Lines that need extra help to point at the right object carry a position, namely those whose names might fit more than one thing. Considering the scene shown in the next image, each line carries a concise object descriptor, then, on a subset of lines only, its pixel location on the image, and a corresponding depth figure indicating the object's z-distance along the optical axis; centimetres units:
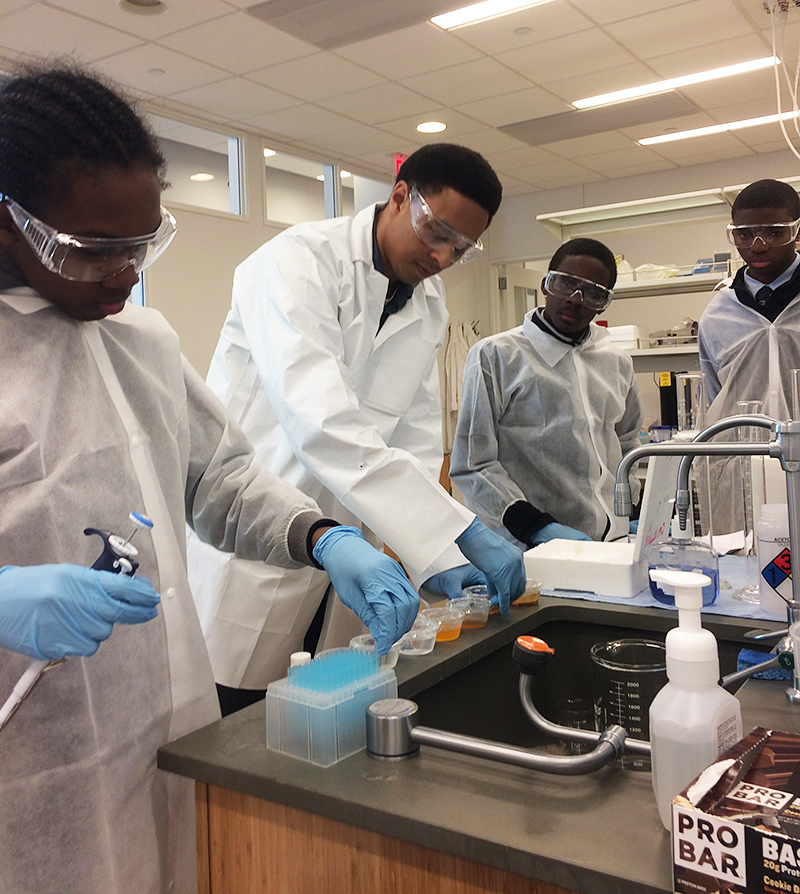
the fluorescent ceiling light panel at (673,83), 421
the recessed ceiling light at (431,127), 496
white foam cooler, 153
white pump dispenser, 67
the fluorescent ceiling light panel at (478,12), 343
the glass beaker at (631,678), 117
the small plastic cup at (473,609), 131
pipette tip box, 85
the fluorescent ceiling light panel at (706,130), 513
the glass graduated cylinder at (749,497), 149
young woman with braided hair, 89
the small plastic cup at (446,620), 125
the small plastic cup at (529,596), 148
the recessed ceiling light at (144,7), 326
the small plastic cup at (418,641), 119
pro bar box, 55
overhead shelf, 459
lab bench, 68
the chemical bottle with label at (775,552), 128
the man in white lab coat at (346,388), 143
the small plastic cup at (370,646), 112
